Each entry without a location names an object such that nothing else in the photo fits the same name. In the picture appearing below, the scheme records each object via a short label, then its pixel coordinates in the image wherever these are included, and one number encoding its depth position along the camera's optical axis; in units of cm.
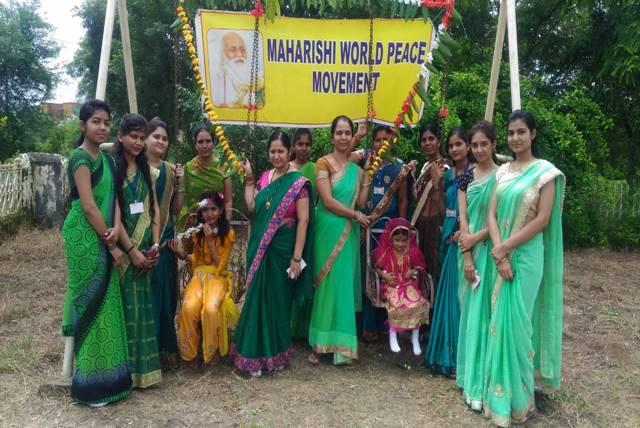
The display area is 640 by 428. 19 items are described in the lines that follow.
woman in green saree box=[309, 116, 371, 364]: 381
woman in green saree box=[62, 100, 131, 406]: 307
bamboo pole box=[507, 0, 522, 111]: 355
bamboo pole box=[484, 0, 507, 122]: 383
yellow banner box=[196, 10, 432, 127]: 410
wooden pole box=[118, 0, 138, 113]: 389
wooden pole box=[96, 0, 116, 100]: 360
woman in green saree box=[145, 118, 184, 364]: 368
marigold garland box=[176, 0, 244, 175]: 383
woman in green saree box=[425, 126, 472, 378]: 368
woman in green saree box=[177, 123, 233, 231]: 392
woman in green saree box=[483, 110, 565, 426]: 297
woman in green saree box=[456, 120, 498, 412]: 319
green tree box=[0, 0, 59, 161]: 1438
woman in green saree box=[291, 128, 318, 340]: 409
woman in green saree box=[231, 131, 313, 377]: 367
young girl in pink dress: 387
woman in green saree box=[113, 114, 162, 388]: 328
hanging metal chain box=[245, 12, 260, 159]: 407
